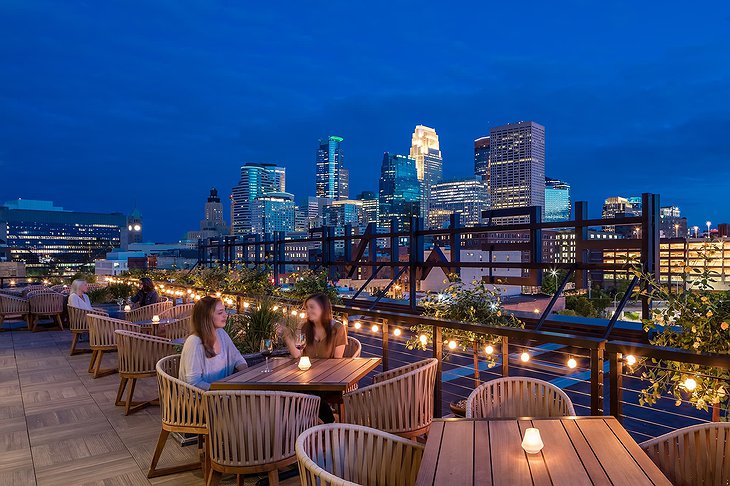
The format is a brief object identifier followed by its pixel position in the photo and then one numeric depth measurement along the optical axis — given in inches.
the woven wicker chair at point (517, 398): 106.0
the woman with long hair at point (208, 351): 130.3
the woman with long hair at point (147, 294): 308.0
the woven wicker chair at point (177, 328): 244.5
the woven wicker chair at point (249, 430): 100.5
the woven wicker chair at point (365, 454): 75.2
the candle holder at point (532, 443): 72.7
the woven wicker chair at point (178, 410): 119.0
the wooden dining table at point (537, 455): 65.6
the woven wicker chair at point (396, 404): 115.8
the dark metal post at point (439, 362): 142.6
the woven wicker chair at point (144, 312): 284.4
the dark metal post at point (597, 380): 106.4
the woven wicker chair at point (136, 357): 180.4
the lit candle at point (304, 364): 134.6
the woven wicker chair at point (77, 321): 272.4
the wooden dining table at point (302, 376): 120.2
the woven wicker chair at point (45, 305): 358.0
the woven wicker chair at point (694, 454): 78.8
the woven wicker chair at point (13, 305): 362.9
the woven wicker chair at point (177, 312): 269.9
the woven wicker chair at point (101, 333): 223.9
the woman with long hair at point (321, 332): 157.6
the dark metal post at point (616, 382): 104.0
